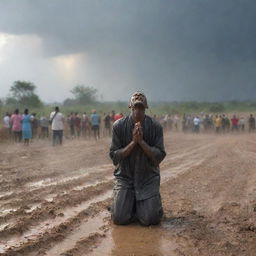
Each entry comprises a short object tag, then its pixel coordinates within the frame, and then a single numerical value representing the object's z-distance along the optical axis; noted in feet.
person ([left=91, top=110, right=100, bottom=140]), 78.69
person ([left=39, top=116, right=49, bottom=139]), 83.56
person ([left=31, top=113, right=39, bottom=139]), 81.51
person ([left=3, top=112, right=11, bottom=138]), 74.74
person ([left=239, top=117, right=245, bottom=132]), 119.96
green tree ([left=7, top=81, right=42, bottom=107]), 179.01
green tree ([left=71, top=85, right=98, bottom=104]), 259.60
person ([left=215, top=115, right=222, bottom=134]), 112.98
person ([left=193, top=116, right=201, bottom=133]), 114.52
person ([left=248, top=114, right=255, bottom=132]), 116.57
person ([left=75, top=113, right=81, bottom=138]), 88.28
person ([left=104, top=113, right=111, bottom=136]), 93.04
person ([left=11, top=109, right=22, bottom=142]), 66.85
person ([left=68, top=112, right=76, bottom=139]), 88.07
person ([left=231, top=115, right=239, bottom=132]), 116.34
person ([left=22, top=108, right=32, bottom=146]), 63.52
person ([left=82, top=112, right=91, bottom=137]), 90.79
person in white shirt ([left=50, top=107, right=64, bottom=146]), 59.62
